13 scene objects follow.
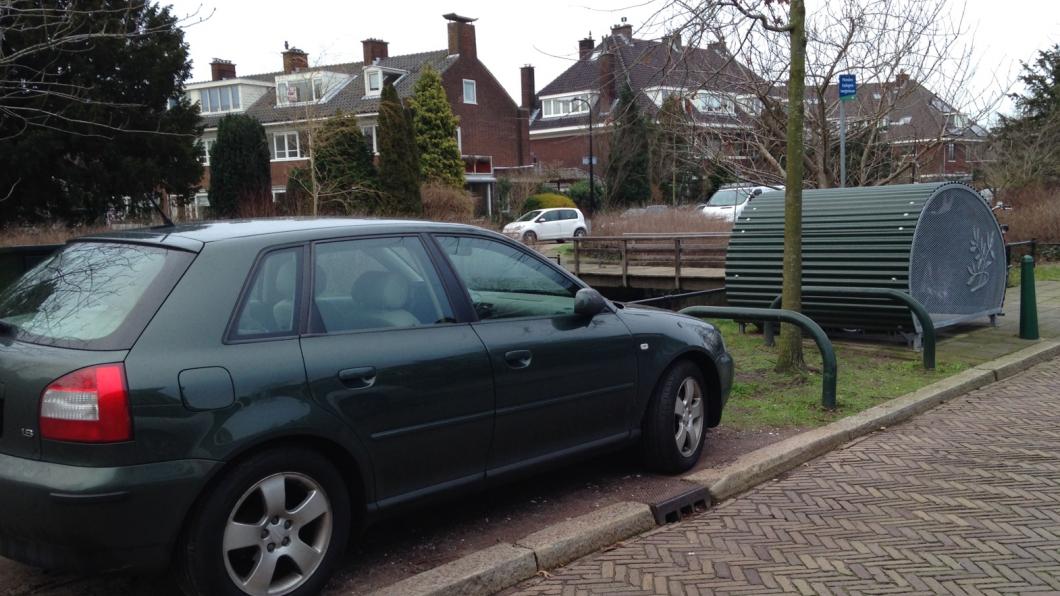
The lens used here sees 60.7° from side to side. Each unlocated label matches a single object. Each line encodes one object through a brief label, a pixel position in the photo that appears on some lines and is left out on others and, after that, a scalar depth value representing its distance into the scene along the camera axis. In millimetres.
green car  3271
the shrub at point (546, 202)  40812
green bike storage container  9562
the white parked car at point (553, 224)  34656
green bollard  10227
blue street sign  11898
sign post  11915
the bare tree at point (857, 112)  13961
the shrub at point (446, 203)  32762
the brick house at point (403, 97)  46750
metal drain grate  4977
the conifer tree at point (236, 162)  33938
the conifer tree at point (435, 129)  41719
